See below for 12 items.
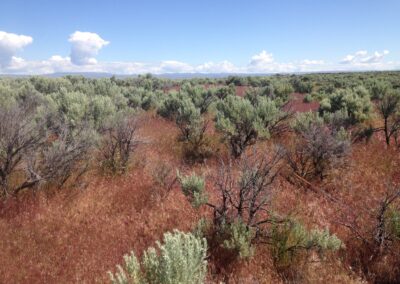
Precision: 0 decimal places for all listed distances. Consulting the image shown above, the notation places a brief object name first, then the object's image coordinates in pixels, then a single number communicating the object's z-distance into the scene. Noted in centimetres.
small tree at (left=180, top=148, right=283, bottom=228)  607
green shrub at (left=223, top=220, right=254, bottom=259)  545
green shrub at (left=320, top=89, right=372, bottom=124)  1521
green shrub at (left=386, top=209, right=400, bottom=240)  550
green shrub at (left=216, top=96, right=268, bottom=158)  1138
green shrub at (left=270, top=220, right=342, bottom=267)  536
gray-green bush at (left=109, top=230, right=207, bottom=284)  316
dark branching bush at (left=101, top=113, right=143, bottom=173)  1016
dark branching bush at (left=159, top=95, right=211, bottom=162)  1179
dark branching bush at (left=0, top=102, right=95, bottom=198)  818
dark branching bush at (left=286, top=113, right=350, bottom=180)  912
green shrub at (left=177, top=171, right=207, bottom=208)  693
